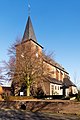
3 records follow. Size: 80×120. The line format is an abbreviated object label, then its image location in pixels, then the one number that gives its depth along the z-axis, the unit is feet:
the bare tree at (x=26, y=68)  65.68
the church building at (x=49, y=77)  71.97
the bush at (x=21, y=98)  53.86
